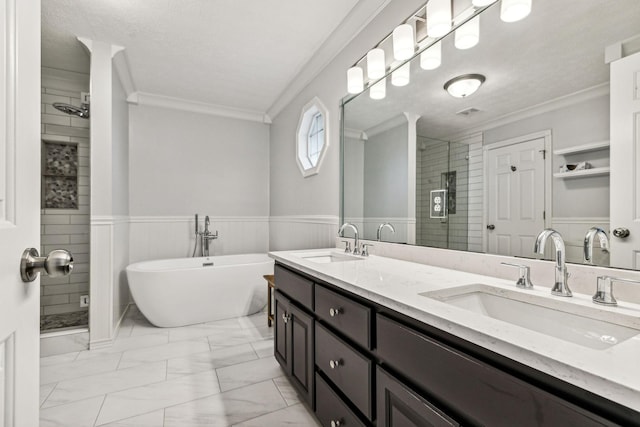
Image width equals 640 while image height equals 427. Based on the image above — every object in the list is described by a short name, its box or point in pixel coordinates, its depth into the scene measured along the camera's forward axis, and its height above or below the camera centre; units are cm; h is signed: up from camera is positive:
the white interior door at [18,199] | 50 +2
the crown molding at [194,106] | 356 +133
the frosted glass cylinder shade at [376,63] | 200 +99
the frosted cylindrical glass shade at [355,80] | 220 +97
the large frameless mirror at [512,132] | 97 +34
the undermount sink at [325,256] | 209 -31
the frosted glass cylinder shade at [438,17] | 151 +98
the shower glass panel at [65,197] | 301 +14
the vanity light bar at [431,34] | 125 +93
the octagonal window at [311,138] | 284 +78
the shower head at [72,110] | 261 +89
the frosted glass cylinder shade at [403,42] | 173 +99
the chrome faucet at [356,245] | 207 -22
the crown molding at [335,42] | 207 +137
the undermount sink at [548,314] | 78 -31
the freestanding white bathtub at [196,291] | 277 -77
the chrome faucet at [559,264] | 94 -16
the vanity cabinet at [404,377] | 57 -43
